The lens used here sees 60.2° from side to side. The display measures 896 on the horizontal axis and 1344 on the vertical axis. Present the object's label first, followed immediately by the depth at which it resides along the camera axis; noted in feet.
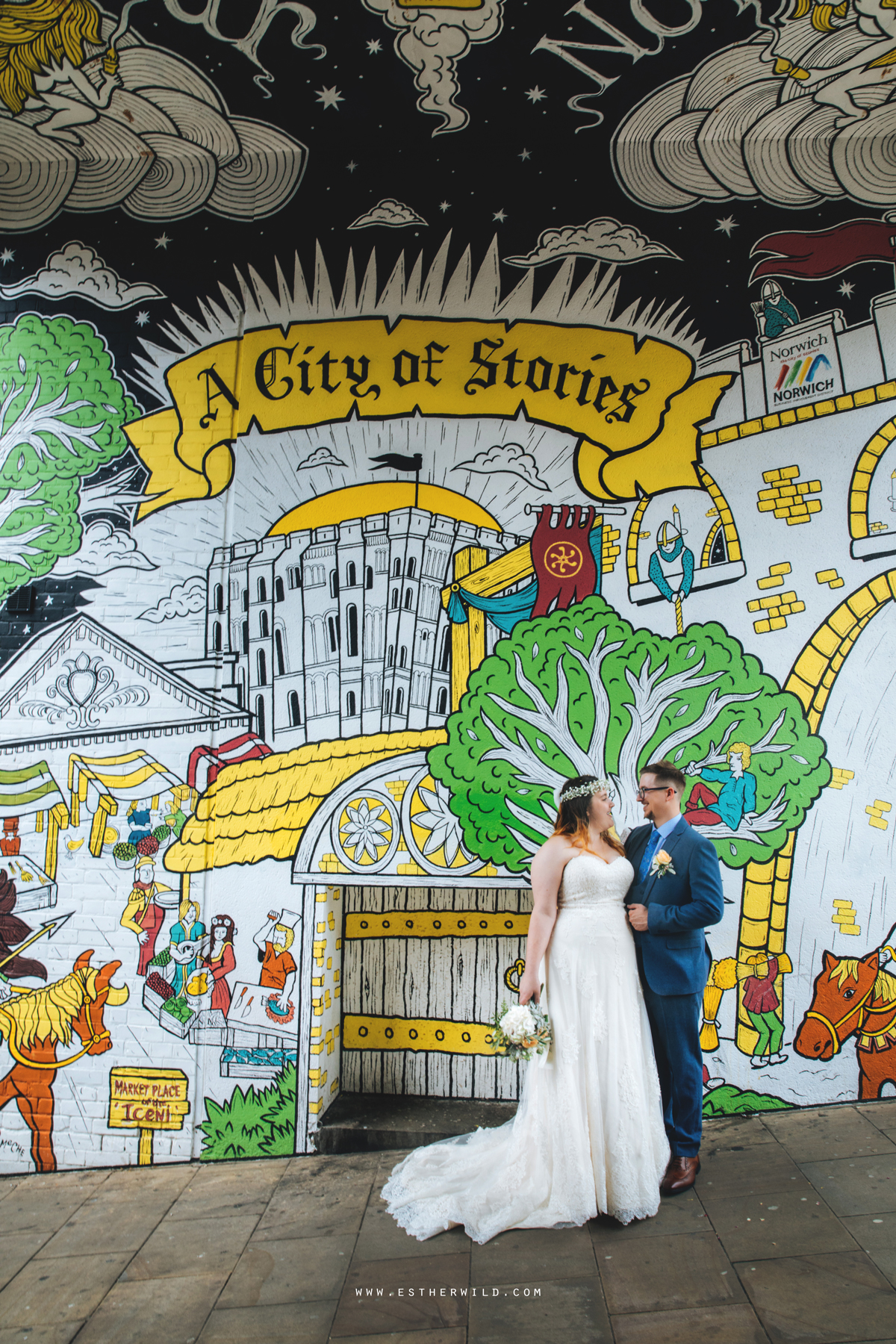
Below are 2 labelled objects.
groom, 10.55
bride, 9.92
